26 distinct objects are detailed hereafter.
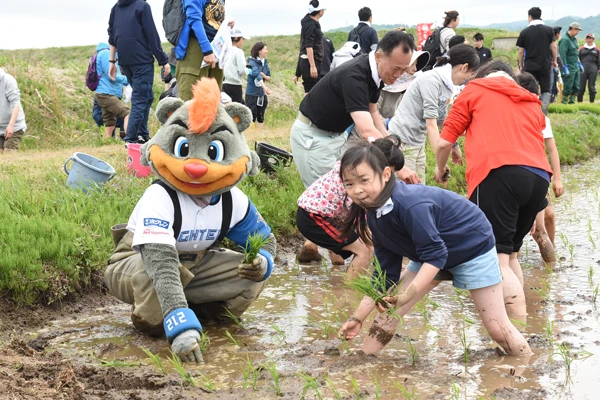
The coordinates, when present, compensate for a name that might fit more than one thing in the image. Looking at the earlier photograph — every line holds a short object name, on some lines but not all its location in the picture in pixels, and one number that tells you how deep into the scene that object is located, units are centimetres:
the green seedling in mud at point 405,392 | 339
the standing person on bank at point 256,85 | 1397
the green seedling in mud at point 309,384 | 342
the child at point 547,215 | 587
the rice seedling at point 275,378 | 355
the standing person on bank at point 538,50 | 1266
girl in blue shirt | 376
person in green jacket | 1970
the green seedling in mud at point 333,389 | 348
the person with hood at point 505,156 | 481
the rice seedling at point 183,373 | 368
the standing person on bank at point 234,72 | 1262
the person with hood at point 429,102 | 617
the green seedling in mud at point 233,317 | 469
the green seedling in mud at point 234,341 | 435
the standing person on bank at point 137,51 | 858
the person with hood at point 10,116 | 995
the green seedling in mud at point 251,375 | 367
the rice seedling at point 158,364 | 383
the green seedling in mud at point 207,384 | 363
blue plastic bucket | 669
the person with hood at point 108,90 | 1106
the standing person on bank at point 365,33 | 1132
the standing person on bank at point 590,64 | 2191
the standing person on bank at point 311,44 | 1130
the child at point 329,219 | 557
